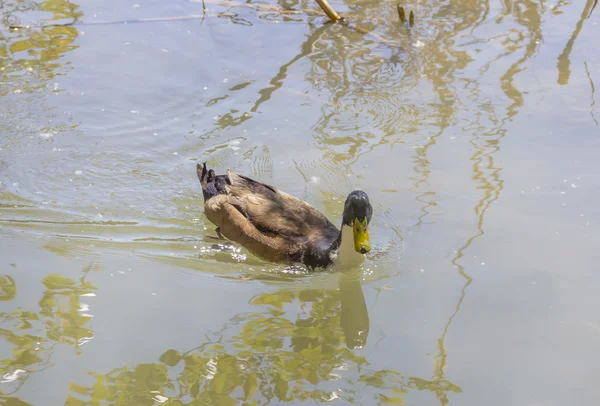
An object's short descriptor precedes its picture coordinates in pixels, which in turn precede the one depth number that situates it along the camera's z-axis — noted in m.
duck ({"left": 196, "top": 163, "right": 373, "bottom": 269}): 6.34
